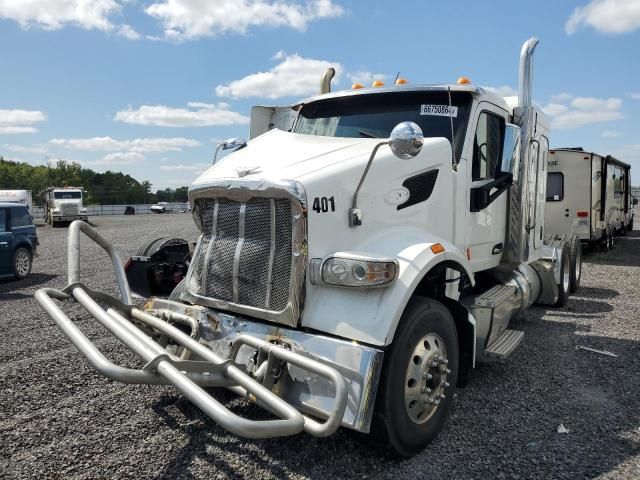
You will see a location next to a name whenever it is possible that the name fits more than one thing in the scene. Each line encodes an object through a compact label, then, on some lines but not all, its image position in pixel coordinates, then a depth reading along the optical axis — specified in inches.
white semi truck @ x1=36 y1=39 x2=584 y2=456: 116.2
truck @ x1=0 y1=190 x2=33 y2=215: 1137.2
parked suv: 452.8
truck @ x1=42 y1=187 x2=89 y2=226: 1343.5
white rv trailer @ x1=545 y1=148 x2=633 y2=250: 541.3
